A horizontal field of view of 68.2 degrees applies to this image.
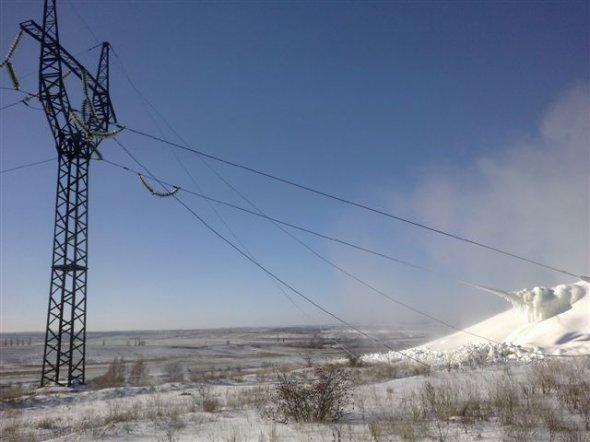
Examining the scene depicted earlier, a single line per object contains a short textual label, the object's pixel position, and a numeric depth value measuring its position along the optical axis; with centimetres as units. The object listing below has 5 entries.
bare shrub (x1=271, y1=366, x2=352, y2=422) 773
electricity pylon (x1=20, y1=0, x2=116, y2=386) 1872
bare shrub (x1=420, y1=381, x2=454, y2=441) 658
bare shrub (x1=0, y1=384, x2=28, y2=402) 1680
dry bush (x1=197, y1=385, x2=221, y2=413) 1013
